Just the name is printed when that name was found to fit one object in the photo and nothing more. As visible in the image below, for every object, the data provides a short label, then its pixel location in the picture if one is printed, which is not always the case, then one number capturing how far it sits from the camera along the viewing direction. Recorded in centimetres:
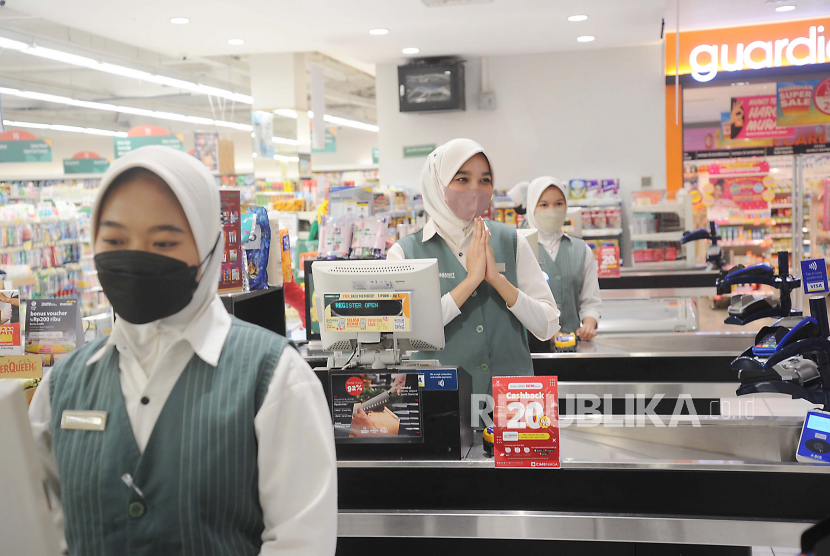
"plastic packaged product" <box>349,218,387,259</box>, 372
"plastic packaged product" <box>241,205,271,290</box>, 265
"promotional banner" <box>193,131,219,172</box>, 1453
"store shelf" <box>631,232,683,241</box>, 709
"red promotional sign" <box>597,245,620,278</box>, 654
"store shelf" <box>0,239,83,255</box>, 870
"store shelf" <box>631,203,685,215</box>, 721
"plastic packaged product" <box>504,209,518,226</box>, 880
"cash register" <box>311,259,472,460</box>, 206
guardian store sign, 828
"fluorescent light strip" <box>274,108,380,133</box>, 1629
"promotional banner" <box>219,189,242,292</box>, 246
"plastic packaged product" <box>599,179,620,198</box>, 868
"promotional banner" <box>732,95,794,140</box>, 962
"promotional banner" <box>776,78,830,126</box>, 872
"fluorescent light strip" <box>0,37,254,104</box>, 760
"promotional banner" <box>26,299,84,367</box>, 231
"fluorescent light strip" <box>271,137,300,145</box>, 1045
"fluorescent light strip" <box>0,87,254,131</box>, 1167
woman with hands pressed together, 254
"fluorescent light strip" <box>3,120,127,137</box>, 1734
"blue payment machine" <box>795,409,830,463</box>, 206
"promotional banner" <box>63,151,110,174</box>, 1762
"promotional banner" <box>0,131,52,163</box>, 1308
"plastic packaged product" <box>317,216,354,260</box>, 372
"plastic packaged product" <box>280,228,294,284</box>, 299
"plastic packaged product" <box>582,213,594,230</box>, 862
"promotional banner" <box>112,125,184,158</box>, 1402
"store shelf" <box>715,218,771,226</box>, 1168
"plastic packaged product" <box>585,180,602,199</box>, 878
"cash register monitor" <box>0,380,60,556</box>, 105
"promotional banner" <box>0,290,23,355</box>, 230
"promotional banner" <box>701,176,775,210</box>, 1167
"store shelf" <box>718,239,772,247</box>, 1167
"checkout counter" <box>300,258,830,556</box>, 197
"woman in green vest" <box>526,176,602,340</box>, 419
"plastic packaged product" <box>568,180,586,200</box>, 876
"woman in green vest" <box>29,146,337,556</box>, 117
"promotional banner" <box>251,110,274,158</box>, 992
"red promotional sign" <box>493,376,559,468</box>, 197
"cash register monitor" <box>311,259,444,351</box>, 206
